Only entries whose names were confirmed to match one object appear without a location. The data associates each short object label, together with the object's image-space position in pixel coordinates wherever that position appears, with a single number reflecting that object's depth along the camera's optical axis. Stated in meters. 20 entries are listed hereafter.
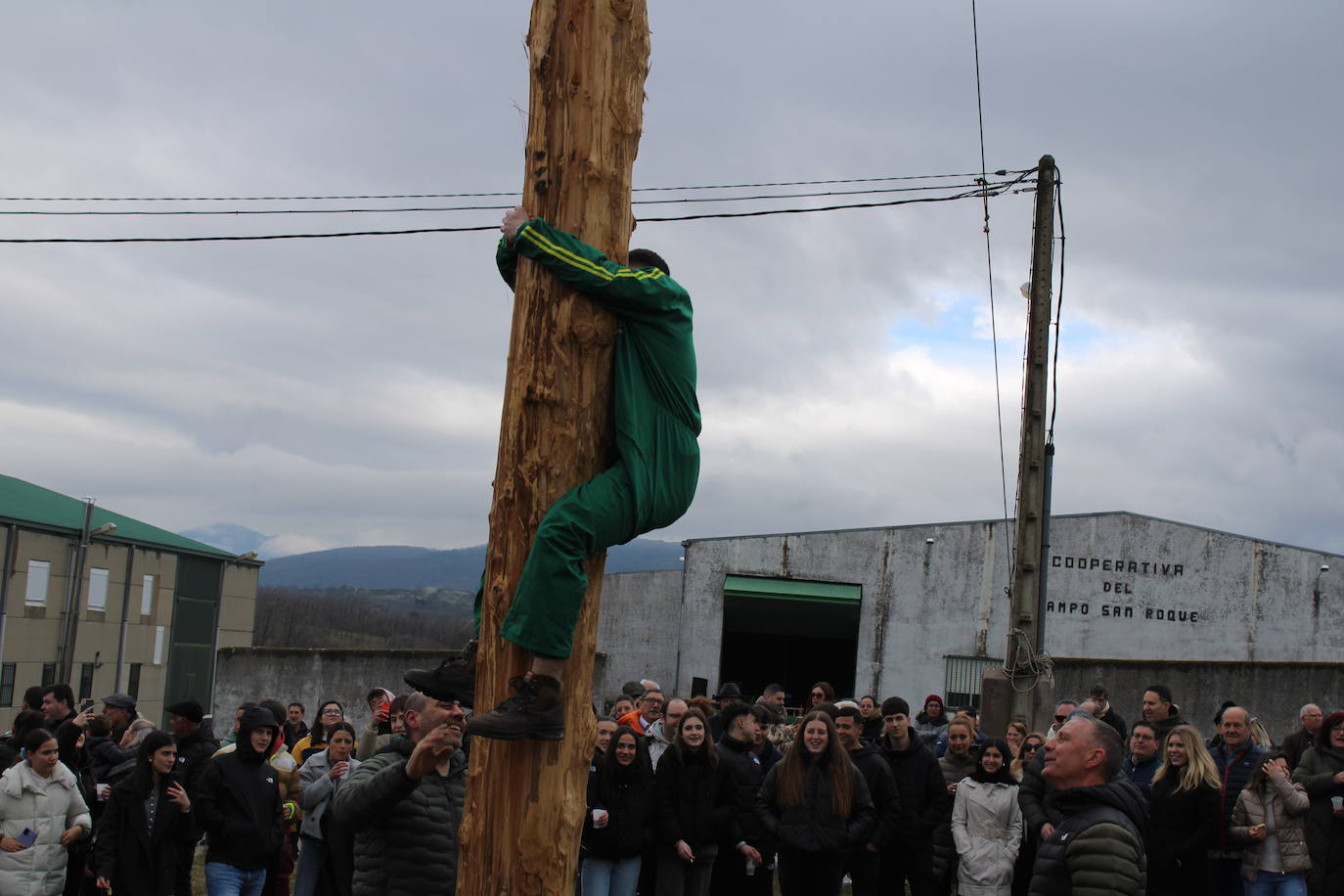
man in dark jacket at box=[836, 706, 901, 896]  9.05
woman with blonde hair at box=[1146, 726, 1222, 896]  8.22
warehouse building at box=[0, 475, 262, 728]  31.14
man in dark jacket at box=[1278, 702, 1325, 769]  9.70
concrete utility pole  13.48
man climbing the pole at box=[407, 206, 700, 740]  3.33
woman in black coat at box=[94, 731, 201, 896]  8.15
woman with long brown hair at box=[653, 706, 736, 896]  8.98
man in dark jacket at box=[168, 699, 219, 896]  8.61
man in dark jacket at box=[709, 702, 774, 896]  9.31
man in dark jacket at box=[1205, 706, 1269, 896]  8.38
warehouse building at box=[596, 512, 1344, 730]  28.45
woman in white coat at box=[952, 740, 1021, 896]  8.80
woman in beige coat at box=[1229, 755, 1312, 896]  8.24
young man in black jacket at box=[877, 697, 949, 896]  9.30
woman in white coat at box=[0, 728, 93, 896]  8.12
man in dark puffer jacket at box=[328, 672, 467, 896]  5.25
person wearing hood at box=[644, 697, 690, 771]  9.66
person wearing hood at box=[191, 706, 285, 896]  8.08
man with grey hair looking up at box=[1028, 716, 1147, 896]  4.60
